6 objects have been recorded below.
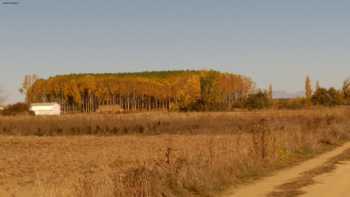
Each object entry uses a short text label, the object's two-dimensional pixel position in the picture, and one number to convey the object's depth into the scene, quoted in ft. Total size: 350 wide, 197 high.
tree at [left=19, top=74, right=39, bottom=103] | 585.22
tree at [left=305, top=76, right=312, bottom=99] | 500.04
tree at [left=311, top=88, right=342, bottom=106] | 392.47
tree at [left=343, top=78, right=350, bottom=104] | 407.91
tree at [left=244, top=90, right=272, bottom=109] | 419.54
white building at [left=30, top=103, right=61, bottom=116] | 399.63
